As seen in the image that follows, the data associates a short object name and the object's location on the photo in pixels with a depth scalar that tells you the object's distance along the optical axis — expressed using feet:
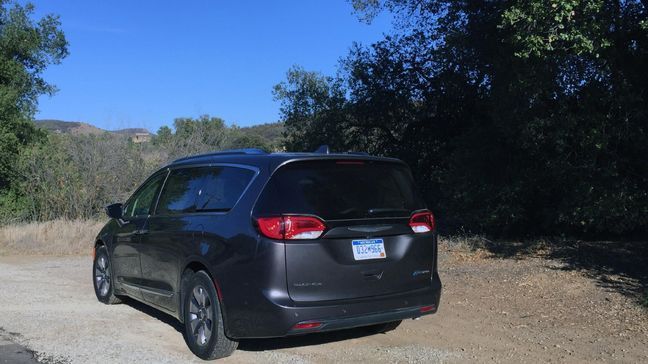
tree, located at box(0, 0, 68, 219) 59.41
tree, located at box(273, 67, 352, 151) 58.95
